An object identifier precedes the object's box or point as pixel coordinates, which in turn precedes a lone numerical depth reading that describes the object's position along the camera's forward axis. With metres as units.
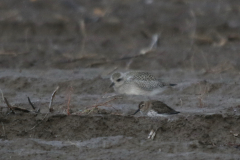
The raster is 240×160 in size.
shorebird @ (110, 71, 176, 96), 19.28
